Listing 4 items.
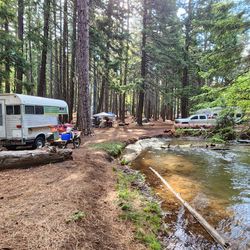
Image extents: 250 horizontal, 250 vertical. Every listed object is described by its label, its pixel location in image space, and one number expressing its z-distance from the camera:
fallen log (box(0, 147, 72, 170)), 8.05
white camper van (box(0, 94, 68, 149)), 12.22
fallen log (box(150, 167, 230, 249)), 4.97
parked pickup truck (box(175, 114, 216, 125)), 26.38
